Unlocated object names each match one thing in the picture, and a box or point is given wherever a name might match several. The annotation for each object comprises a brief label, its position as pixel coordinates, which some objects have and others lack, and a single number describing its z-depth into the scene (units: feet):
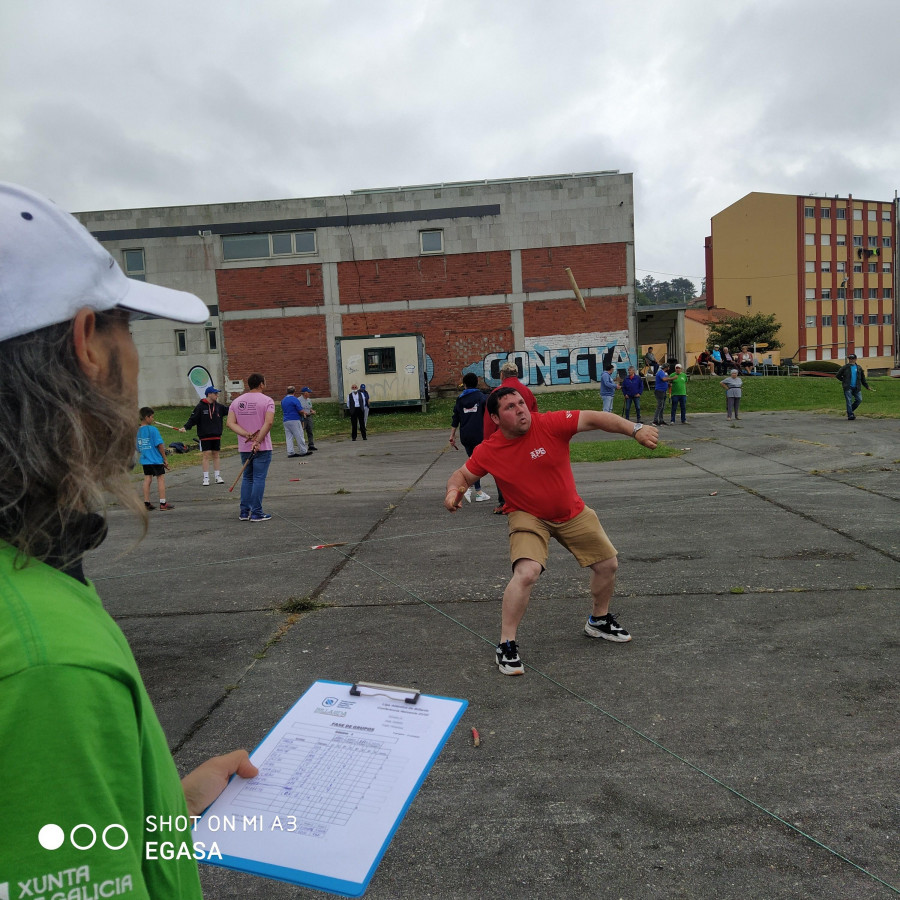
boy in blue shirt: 35.96
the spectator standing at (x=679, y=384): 70.59
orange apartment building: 237.86
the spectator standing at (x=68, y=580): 2.83
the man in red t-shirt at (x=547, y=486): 15.99
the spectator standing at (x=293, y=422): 58.70
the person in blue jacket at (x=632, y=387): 73.61
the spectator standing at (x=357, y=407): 74.33
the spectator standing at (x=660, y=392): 71.79
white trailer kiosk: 91.76
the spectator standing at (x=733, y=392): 76.54
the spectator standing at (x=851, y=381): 65.26
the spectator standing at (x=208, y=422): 44.32
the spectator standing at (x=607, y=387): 73.46
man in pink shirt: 32.76
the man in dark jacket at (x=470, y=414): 35.58
